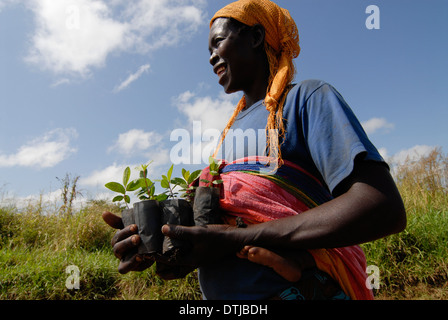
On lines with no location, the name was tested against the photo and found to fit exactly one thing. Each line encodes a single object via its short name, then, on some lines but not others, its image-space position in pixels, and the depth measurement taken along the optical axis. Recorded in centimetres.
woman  98
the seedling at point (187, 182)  138
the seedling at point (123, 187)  140
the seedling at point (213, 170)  129
